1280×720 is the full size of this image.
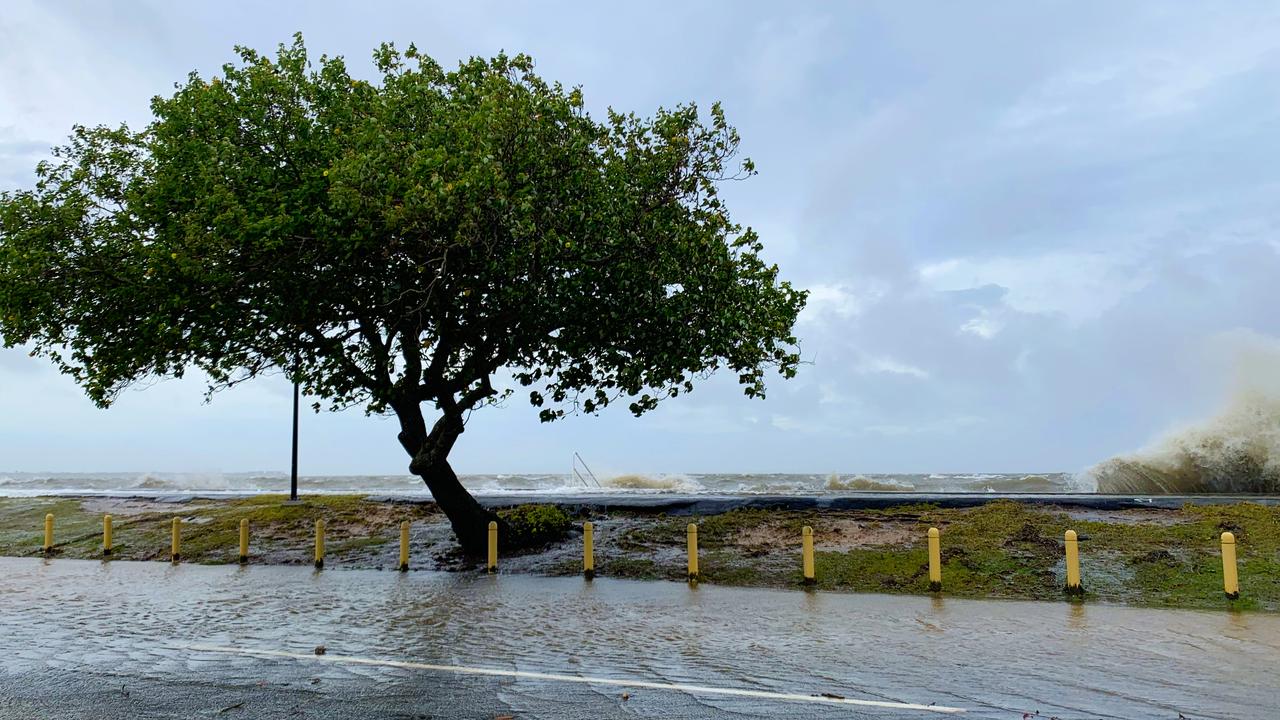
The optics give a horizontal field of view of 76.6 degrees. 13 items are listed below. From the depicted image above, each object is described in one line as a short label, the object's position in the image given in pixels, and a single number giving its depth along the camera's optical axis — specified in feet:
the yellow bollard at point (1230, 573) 45.24
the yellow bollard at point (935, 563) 51.42
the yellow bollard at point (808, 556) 53.98
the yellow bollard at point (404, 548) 65.95
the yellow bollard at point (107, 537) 80.84
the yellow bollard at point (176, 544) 75.36
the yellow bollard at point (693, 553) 57.72
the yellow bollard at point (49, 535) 83.82
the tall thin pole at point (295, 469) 103.81
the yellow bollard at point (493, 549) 62.80
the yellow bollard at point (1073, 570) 48.26
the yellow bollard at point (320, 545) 69.36
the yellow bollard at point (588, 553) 60.49
